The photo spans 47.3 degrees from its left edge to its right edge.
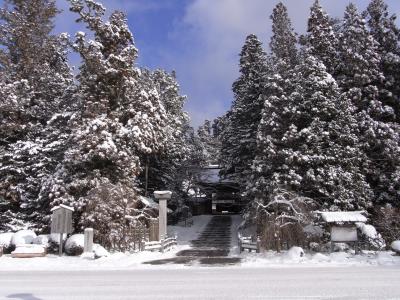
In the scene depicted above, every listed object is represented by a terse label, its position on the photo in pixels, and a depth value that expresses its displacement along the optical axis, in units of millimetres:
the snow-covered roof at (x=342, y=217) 18931
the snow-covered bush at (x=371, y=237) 20484
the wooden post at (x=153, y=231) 25828
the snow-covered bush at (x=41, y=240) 21406
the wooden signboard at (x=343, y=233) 19234
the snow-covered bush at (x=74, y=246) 20922
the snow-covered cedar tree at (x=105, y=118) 24750
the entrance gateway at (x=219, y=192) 53469
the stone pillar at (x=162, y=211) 25734
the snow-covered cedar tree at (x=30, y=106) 27391
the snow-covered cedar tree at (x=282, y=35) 36241
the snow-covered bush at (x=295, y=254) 18281
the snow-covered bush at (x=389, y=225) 21109
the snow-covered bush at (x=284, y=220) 21156
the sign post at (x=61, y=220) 20672
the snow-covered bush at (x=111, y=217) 22984
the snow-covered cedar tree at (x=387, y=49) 31281
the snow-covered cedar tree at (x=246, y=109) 36500
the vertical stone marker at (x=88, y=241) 20359
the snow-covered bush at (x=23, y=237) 21188
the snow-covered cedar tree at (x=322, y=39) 32531
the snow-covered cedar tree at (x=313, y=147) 25469
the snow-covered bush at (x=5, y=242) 21250
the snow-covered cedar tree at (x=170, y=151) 39969
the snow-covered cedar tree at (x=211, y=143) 79269
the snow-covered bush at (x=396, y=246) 18220
